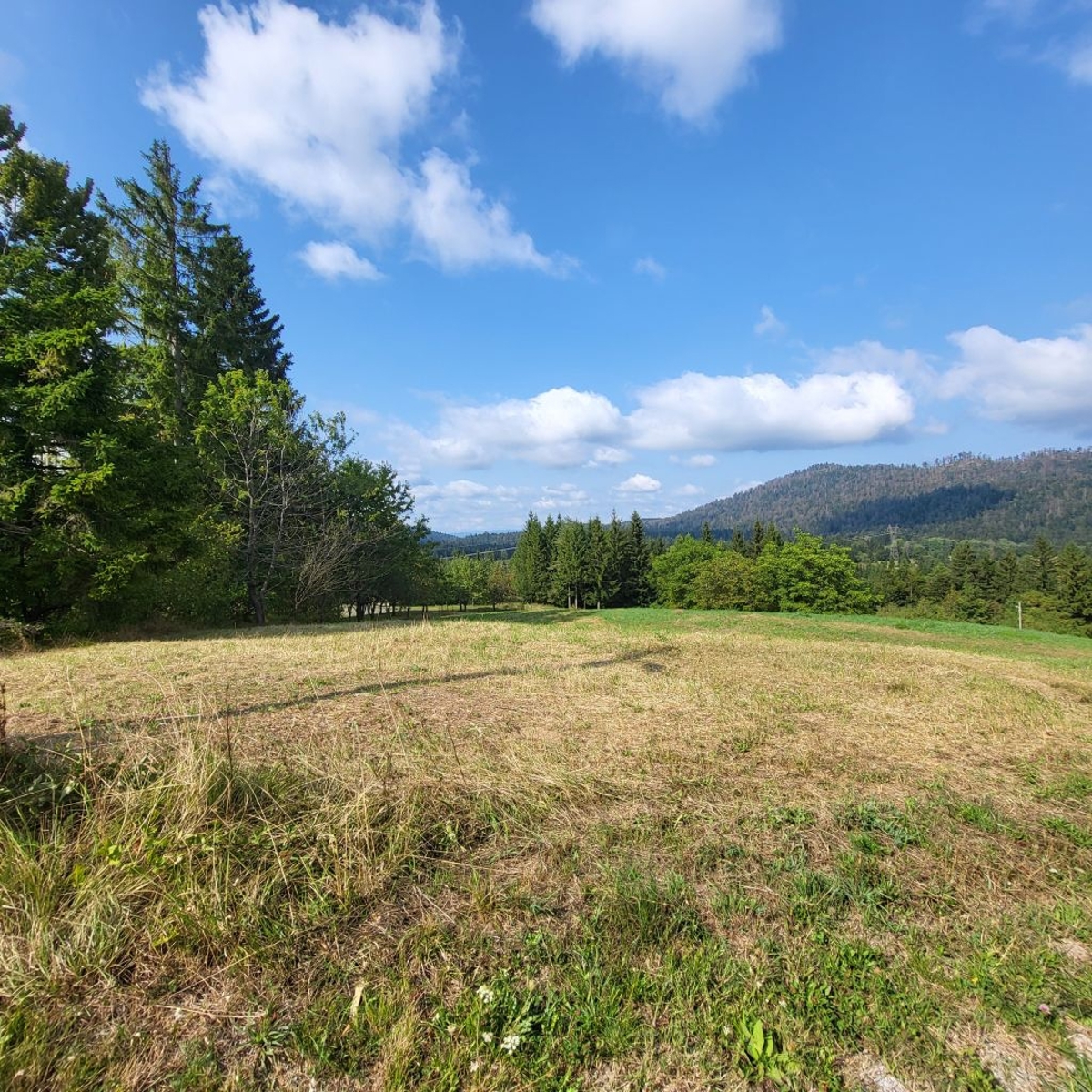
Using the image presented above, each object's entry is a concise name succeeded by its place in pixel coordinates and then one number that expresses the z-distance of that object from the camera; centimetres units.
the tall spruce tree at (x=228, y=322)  2330
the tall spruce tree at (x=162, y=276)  2112
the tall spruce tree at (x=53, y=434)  1205
